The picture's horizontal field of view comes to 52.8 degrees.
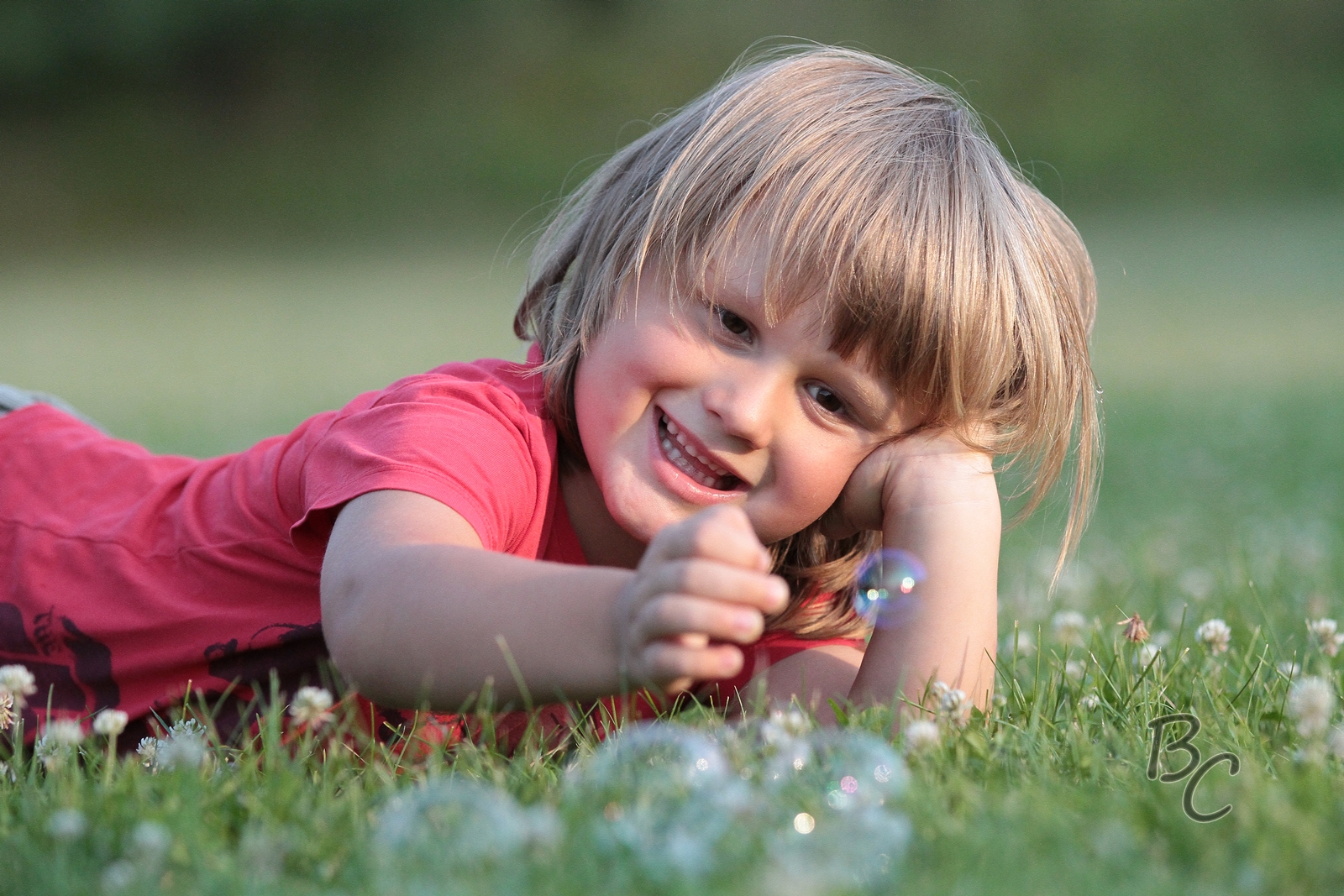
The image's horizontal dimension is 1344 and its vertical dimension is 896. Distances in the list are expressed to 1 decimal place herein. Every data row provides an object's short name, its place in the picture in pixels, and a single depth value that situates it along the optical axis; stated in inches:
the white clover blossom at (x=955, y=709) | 86.2
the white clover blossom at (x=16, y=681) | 92.5
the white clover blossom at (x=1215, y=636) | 104.2
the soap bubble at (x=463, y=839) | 57.6
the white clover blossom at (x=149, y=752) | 87.9
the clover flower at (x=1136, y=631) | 103.8
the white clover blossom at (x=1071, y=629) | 113.5
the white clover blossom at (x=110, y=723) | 85.0
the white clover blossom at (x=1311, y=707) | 80.0
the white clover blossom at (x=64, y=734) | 80.1
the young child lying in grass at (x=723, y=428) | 95.4
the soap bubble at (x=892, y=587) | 104.5
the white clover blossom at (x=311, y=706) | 79.7
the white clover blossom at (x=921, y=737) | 79.4
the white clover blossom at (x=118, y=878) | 58.0
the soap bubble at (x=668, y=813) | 56.6
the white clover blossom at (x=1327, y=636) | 101.9
